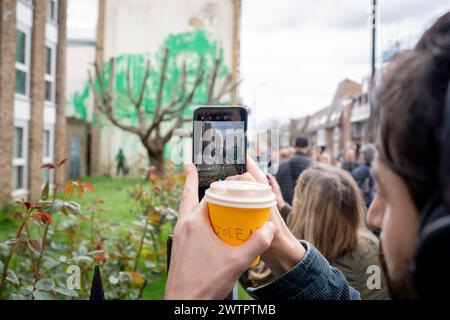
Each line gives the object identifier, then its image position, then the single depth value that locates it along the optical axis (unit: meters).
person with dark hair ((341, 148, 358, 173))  7.09
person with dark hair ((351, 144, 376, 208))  4.59
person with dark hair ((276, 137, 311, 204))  4.36
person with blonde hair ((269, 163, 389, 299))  1.72
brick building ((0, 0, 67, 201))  7.13
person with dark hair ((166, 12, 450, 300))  0.54
